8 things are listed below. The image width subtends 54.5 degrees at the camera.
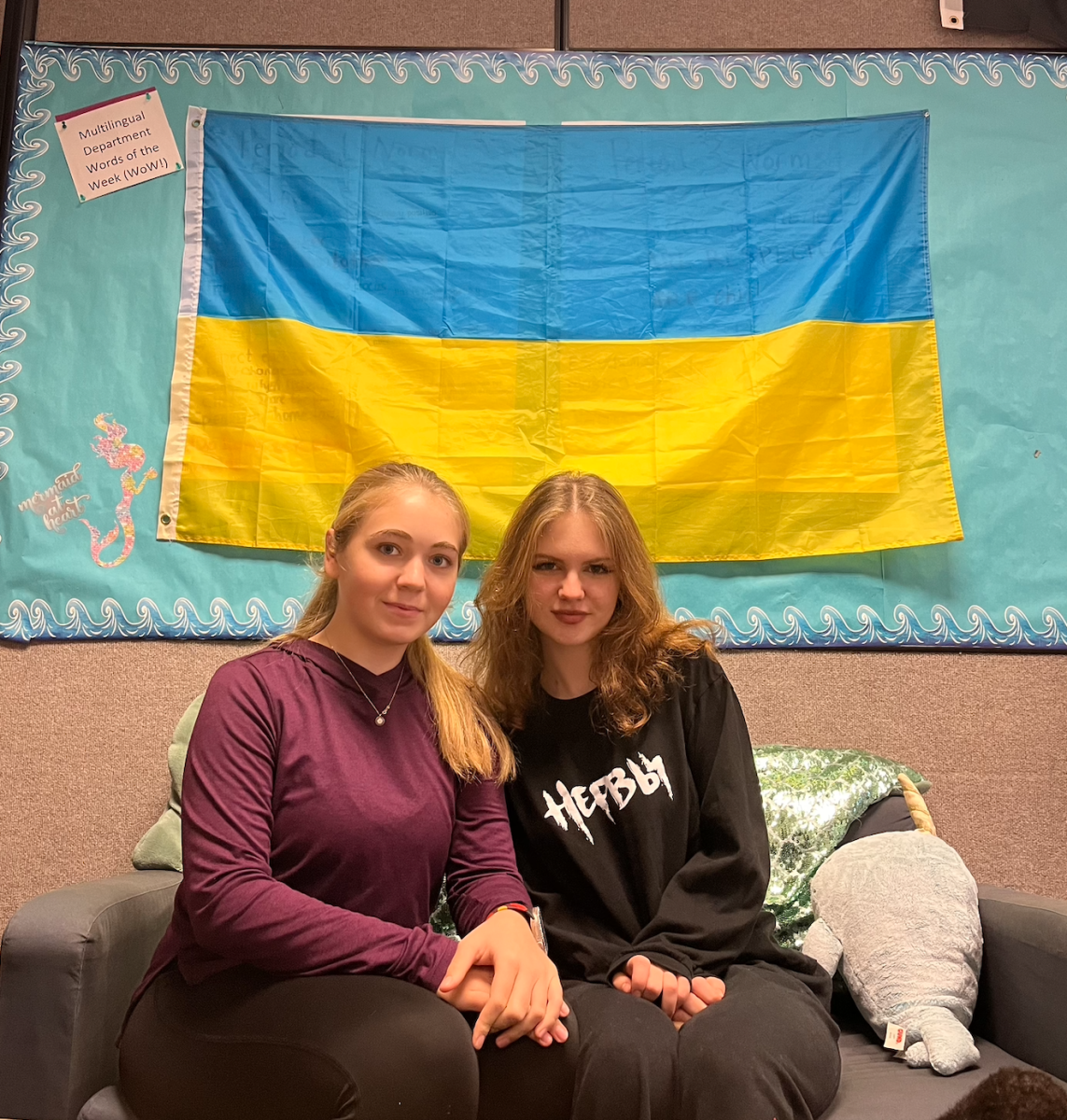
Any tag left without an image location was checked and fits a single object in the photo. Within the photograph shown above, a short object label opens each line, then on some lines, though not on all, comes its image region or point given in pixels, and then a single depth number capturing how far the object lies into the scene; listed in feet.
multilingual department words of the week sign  7.33
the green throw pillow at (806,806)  5.45
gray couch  3.92
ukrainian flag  6.93
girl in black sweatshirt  3.87
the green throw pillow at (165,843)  5.60
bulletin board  6.91
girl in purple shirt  3.42
